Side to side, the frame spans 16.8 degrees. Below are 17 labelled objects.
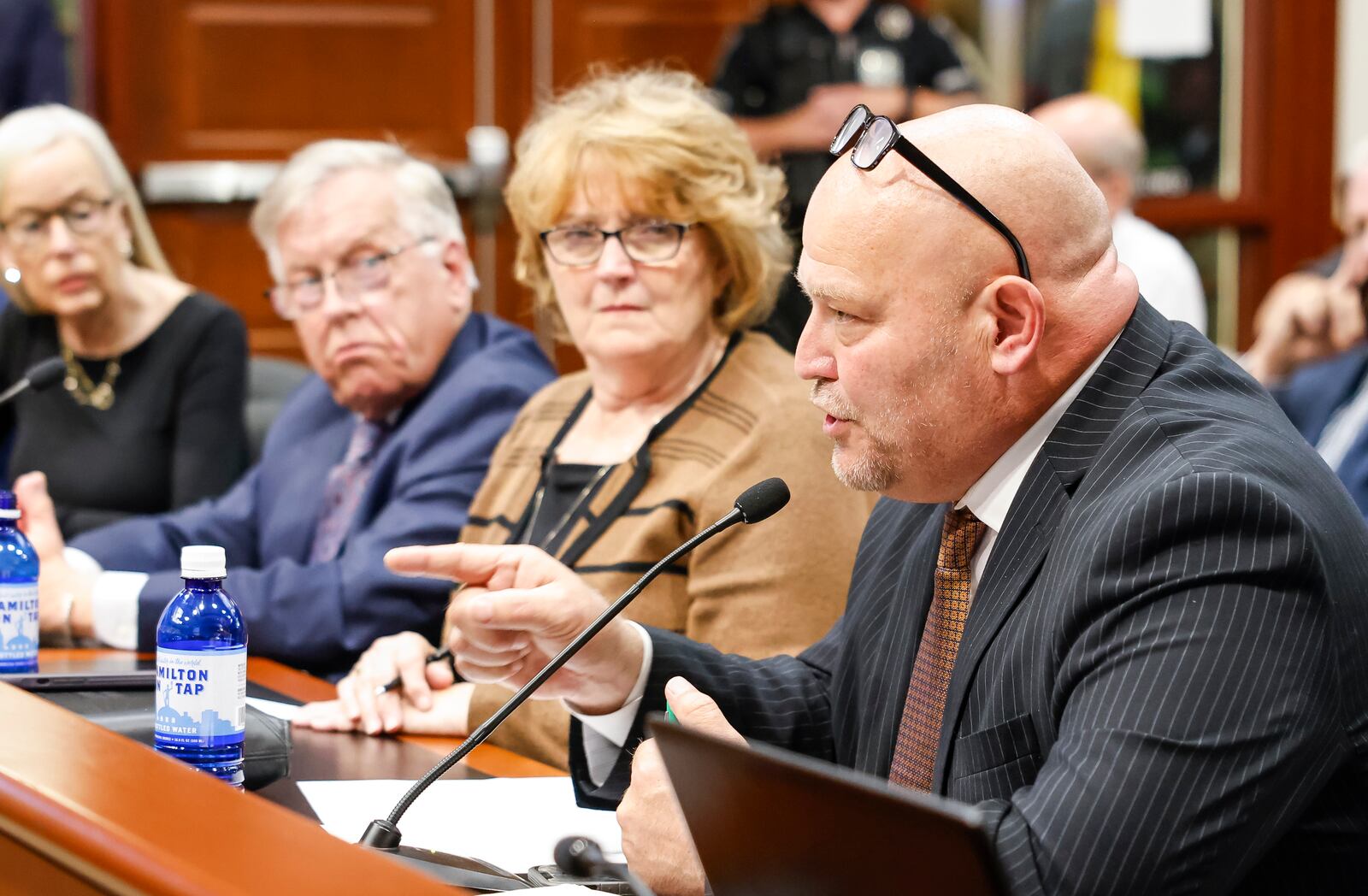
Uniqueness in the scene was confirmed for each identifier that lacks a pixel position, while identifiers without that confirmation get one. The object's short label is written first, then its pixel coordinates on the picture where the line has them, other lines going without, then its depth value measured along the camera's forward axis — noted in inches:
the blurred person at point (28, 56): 266.8
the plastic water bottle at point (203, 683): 125.3
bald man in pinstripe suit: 113.6
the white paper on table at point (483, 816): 124.0
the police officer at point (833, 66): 247.0
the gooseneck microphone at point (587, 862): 118.0
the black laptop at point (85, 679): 138.4
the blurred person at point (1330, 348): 200.3
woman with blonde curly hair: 139.3
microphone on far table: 157.3
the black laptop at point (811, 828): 107.1
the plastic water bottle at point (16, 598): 141.2
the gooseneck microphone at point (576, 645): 120.1
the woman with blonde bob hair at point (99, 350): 176.6
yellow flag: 298.0
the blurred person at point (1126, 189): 243.8
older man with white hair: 151.7
